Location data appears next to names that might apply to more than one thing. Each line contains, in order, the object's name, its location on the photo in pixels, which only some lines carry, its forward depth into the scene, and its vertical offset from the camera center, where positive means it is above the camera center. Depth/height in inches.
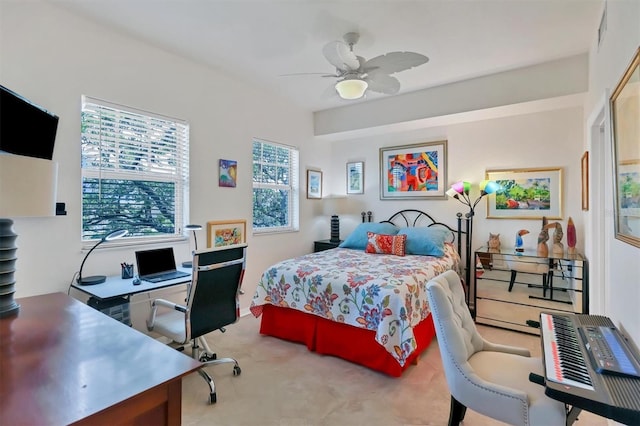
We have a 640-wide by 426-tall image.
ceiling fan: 92.7 +47.1
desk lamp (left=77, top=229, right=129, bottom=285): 93.6 -19.1
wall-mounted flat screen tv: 55.7 +17.4
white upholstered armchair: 54.5 -31.6
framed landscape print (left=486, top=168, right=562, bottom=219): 142.5 +9.6
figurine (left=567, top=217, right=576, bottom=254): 130.3 -9.4
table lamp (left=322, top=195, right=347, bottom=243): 189.9 +3.8
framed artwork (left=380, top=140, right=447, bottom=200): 170.7 +24.9
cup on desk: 102.3 -17.9
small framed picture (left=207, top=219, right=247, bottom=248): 137.2 -7.6
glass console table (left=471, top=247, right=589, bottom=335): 129.0 -30.6
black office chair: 85.7 -25.4
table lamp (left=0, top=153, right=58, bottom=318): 44.9 +2.8
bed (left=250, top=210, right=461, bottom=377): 94.9 -29.7
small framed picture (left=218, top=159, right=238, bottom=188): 141.3 +19.2
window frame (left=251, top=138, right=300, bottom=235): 179.5 +14.6
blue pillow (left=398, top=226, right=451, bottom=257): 143.6 -11.6
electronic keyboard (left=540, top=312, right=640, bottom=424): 37.8 -21.9
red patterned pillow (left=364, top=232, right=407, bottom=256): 149.2 -13.8
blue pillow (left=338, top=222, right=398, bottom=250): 164.7 -8.8
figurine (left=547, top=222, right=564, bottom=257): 130.4 -11.0
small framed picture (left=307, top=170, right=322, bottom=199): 191.8 +19.4
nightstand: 187.3 -17.5
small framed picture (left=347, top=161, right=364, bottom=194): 198.5 +23.9
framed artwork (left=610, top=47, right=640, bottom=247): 50.7 +10.9
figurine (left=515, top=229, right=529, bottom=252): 145.2 -11.3
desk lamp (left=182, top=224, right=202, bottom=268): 116.7 -10.5
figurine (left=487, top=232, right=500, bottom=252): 150.4 -12.8
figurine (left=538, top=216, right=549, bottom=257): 131.9 -11.5
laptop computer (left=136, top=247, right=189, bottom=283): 102.3 -16.8
